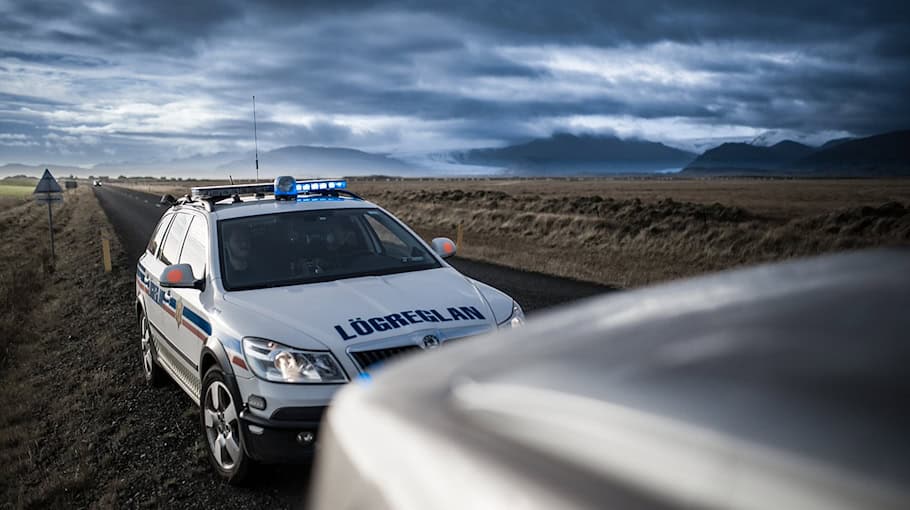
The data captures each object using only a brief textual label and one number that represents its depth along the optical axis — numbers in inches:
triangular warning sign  831.7
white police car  152.4
